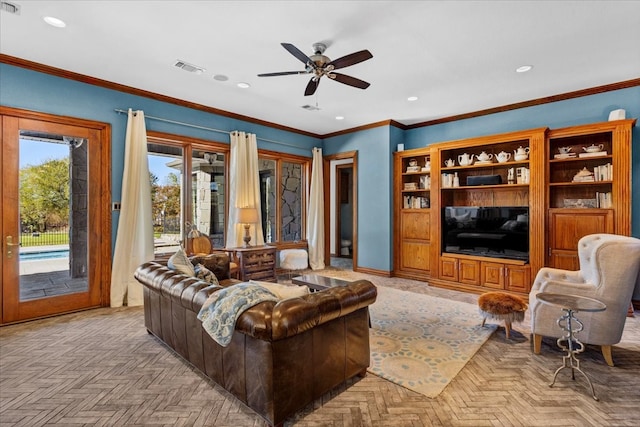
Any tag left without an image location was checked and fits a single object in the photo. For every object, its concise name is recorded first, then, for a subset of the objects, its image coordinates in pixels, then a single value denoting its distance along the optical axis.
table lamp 5.28
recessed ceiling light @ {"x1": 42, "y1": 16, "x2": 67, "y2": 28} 2.86
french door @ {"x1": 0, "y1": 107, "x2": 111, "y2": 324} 3.65
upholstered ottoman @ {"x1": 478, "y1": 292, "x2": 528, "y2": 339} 3.16
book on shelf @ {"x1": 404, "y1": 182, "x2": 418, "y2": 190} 6.02
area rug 2.55
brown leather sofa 1.87
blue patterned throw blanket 1.92
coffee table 3.54
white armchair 2.65
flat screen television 4.75
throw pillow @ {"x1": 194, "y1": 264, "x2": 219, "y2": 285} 3.13
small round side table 2.23
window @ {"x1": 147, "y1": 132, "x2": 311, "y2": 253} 5.01
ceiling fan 2.87
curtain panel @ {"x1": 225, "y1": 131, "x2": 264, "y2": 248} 5.61
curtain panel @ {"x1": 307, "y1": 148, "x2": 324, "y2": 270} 6.92
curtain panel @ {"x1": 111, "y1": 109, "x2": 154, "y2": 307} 4.30
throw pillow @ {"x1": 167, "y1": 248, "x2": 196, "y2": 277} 2.99
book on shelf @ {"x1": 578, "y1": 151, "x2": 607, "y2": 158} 4.20
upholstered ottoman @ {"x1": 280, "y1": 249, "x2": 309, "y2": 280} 6.35
